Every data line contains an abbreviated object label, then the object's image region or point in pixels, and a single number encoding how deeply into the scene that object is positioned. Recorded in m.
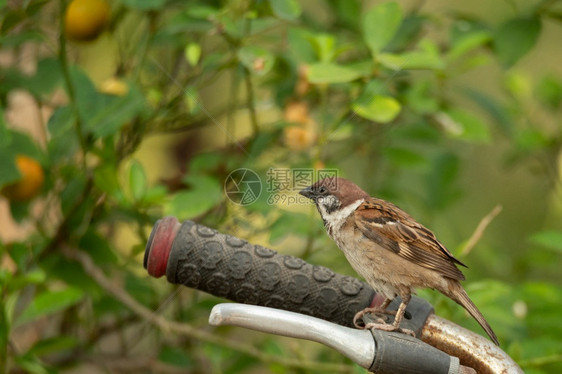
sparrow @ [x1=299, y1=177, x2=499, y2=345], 3.06
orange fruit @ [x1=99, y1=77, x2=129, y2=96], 4.95
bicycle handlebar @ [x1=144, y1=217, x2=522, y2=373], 2.52
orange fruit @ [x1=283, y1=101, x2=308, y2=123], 5.31
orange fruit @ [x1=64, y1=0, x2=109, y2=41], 4.79
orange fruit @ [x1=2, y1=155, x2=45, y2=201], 4.52
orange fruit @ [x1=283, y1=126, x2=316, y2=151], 5.23
